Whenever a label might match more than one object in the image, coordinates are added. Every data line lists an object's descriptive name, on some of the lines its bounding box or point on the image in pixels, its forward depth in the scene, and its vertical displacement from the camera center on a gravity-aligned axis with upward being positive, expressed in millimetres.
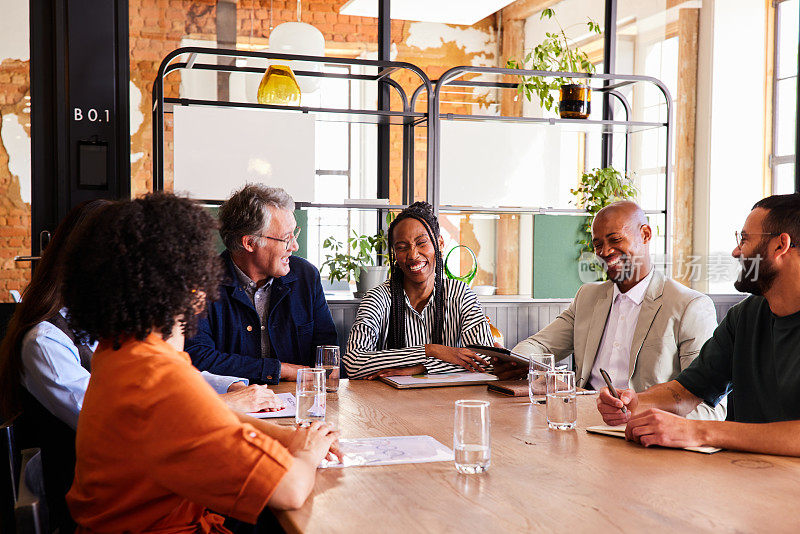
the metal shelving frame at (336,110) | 3740 +644
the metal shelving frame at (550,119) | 4184 +651
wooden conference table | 1121 -440
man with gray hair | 2645 -236
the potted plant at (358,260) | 4266 -181
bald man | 2641 -334
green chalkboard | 4598 -168
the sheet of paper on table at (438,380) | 2305 -472
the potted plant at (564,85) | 4488 +871
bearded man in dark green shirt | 1864 -313
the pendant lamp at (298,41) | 4961 +1239
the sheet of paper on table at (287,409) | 1868 -466
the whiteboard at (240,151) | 3865 +409
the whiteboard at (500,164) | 4441 +393
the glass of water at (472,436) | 1339 -370
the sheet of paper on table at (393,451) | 1460 -448
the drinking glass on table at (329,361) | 2164 -380
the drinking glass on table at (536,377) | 1994 -391
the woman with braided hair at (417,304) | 2826 -287
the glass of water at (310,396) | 1736 -386
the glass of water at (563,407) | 1727 -406
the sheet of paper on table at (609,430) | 1673 -452
